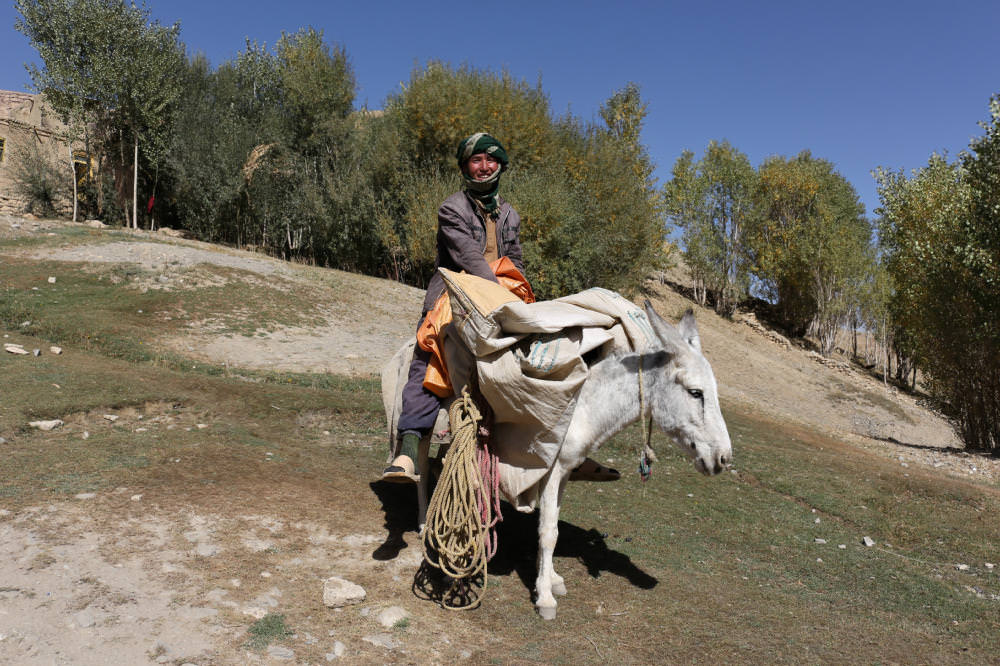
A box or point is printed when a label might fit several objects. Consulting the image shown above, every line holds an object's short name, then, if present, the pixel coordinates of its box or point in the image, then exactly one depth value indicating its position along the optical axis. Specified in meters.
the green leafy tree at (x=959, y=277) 14.48
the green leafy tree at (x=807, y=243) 40.69
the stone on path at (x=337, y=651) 3.30
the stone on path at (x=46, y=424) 6.14
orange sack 4.55
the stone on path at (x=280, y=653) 3.20
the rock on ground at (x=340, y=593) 3.80
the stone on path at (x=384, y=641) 3.49
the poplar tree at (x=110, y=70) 28.66
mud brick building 30.14
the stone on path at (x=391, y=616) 3.72
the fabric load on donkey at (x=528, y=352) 3.95
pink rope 4.23
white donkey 4.03
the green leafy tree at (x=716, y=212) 44.34
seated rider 4.50
